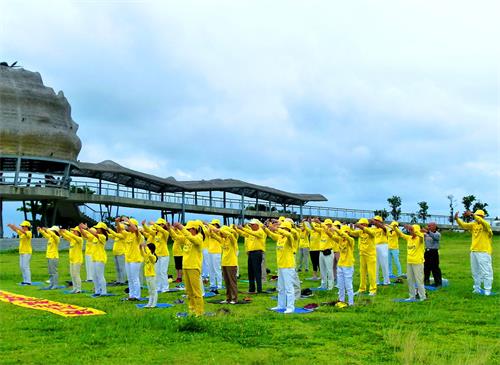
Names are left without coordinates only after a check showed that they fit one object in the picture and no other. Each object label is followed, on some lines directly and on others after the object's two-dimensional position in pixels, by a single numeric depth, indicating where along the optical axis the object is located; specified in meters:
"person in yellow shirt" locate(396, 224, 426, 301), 13.59
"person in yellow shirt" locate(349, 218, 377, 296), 14.44
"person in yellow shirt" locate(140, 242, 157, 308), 13.13
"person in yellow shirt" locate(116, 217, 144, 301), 14.44
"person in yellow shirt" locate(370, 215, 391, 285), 16.84
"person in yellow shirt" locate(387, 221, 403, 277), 17.94
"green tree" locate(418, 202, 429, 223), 63.16
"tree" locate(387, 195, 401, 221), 61.05
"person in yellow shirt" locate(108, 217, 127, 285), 16.47
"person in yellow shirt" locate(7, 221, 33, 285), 18.84
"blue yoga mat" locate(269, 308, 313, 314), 12.17
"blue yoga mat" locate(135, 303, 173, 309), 13.26
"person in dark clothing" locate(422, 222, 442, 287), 15.68
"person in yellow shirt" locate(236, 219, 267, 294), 15.58
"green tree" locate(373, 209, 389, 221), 54.44
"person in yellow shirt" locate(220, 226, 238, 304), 14.02
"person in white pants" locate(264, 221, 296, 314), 12.48
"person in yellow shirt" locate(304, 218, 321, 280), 17.72
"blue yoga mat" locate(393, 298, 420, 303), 13.43
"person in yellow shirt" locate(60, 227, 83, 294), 16.41
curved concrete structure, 37.47
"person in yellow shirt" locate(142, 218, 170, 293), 15.88
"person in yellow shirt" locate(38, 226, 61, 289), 17.50
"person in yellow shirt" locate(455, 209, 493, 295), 14.28
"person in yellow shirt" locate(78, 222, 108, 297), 15.63
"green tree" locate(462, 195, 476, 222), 63.31
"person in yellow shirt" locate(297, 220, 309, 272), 19.78
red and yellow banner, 12.36
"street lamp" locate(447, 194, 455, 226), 55.33
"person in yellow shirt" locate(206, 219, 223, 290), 16.98
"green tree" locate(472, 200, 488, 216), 61.91
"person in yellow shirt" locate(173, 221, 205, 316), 11.78
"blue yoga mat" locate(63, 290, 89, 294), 16.38
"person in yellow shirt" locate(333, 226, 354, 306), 13.27
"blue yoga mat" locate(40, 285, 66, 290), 17.45
